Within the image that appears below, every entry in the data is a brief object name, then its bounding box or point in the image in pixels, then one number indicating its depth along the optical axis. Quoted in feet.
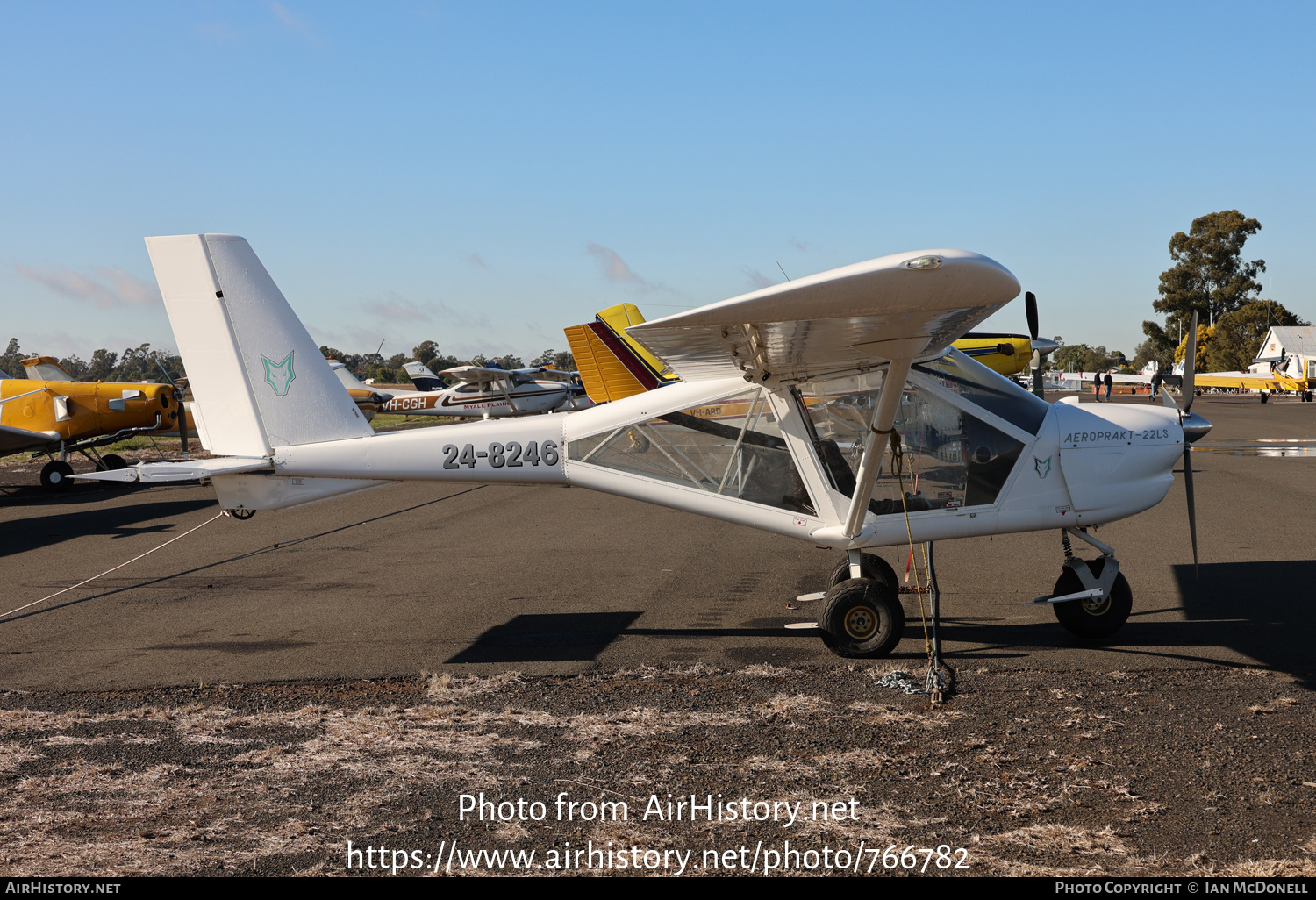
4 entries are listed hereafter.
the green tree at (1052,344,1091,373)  546.26
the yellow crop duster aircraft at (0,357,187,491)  71.05
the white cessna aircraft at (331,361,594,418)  150.30
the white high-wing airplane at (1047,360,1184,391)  281.13
